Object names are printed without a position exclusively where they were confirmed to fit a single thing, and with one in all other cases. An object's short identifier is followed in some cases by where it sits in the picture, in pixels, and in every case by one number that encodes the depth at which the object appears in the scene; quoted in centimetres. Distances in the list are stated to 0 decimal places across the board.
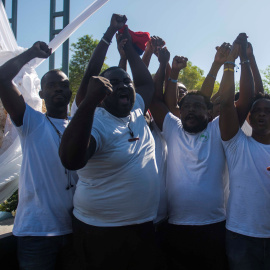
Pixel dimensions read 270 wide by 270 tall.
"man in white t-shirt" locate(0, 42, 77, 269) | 208
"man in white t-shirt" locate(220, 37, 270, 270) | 214
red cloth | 293
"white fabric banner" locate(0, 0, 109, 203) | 288
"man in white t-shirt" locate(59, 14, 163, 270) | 186
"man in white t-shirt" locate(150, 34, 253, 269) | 229
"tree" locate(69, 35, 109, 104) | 1816
